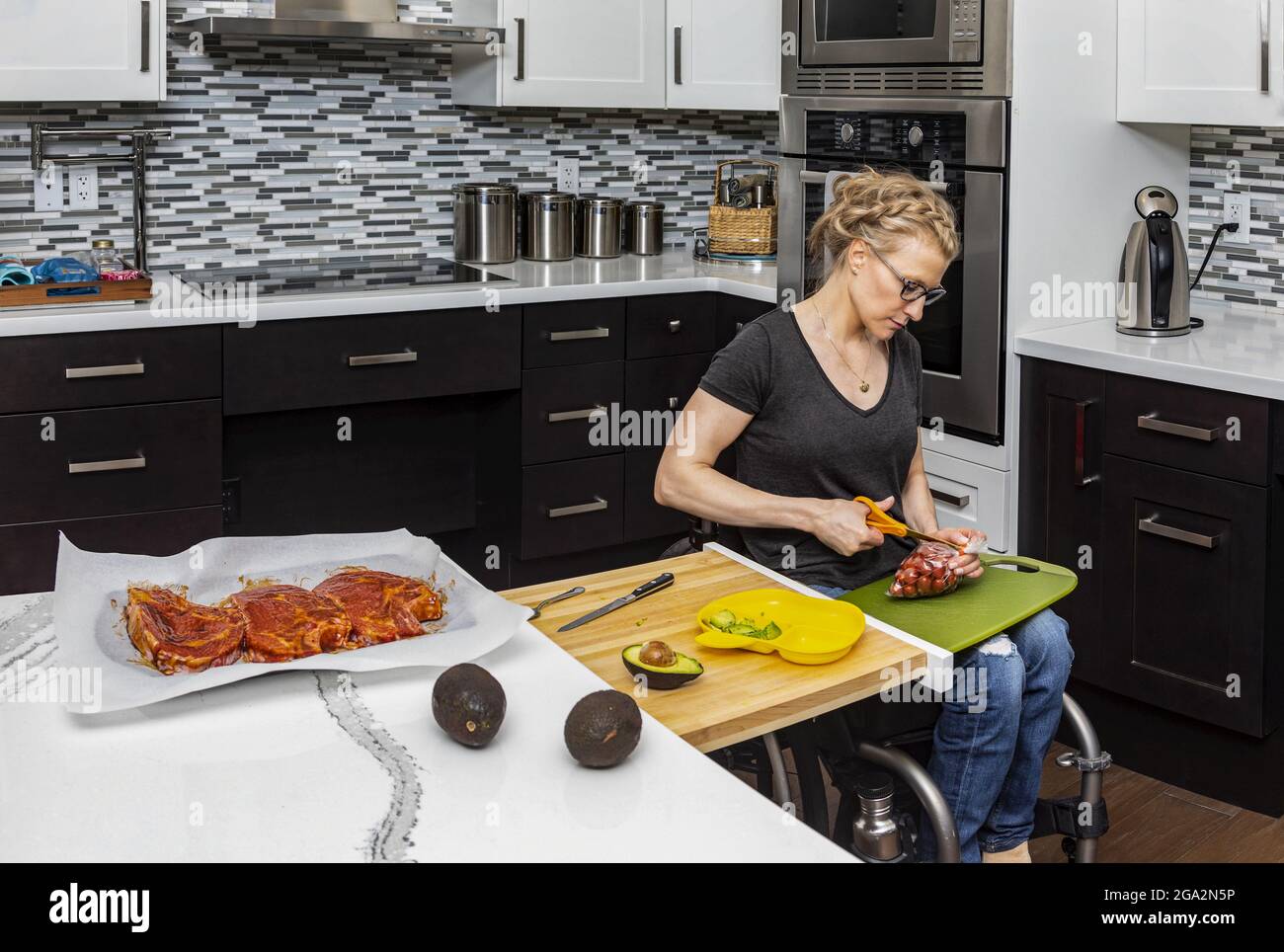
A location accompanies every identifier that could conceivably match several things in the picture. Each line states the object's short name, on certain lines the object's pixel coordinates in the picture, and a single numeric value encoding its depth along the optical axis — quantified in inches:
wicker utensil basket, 157.8
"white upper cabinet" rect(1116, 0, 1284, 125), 109.6
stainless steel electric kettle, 116.0
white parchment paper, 53.4
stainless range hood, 128.5
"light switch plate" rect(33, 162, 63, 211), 134.7
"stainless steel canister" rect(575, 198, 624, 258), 159.6
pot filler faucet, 133.2
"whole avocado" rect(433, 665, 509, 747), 49.5
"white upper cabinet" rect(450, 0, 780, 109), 146.0
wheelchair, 68.7
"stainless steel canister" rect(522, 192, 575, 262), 154.6
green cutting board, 68.0
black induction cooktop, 133.6
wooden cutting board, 54.9
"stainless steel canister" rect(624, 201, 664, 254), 162.7
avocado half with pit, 56.4
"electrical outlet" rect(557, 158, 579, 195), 164.9
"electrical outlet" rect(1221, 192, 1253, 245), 127.1
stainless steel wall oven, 116.1
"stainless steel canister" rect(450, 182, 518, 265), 151.8
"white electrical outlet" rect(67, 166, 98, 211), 136.6
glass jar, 133.5
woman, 75.4
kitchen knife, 64.7
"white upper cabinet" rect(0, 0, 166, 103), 120.4
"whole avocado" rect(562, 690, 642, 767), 47.8
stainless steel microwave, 113.7
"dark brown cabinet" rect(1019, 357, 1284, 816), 102.6
